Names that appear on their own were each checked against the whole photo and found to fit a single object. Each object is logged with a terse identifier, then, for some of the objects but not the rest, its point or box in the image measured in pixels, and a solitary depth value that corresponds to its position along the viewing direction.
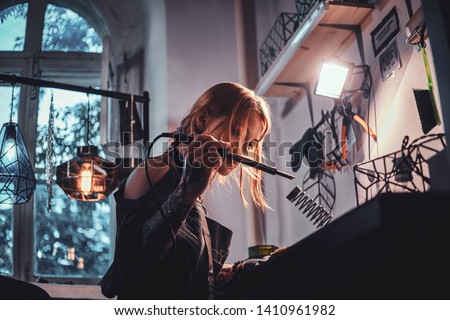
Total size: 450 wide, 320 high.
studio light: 2.60
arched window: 3.96
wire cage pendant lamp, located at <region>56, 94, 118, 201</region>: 3.31
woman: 1.36
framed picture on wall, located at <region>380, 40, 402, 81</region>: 2.31
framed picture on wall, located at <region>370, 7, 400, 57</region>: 2.34
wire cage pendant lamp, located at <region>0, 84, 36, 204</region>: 3.17
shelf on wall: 2.58
